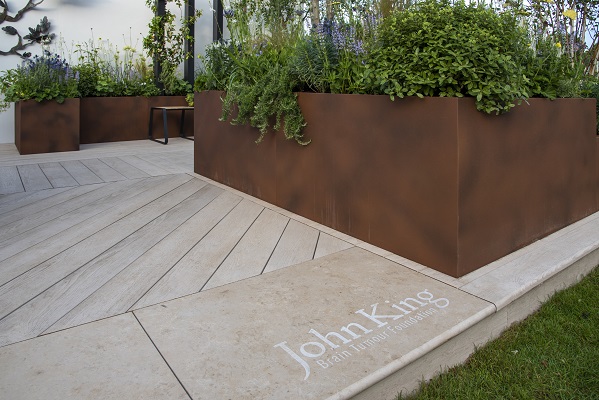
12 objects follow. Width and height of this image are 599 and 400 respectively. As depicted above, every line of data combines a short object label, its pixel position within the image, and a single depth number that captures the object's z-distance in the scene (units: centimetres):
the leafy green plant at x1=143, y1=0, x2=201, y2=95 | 694
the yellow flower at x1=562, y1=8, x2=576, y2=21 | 329
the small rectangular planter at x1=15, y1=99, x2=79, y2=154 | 534
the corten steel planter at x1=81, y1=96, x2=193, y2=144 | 626
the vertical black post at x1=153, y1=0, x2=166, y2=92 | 695
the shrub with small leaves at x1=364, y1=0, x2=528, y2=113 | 209
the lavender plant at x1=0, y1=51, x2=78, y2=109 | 533
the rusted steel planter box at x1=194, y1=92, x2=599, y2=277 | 212
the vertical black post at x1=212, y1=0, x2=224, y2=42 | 737
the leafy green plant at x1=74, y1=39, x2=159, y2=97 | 635
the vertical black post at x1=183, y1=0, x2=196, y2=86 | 724
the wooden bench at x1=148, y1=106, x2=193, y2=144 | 626
